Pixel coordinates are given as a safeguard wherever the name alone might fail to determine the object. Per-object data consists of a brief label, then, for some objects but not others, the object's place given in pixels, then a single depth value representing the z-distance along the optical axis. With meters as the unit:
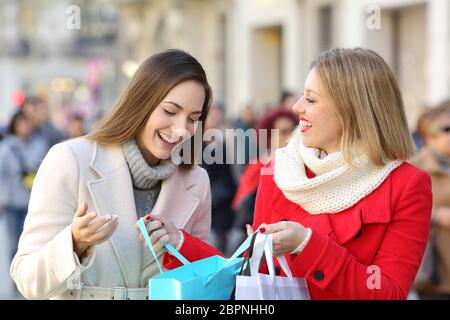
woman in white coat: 5.13
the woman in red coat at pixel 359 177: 4.90
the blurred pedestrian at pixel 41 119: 16.92
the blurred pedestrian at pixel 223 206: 15.42
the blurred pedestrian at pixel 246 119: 27.63
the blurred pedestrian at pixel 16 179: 15.42
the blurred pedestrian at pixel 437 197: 9.47
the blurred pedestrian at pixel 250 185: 10.74
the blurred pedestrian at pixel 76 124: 18.20
